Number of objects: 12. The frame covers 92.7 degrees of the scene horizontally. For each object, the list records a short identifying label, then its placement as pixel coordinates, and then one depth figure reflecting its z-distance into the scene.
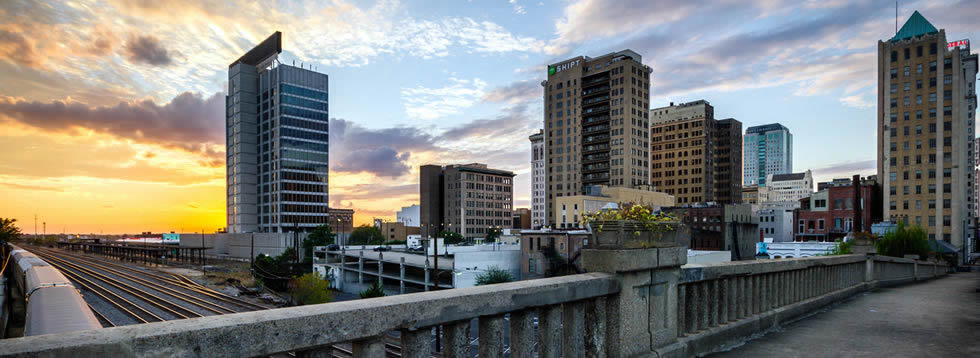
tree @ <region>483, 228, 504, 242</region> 133.75
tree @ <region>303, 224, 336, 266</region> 94.50
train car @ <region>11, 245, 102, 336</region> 8.40
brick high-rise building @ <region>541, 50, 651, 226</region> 108.94
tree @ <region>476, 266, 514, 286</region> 58.75
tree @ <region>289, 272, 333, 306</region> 47.66
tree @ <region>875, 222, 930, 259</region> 36.04
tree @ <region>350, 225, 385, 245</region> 125.64
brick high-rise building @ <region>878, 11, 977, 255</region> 80.50
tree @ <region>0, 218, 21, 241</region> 67.07
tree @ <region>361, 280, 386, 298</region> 45.25
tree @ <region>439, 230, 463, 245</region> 117.38
